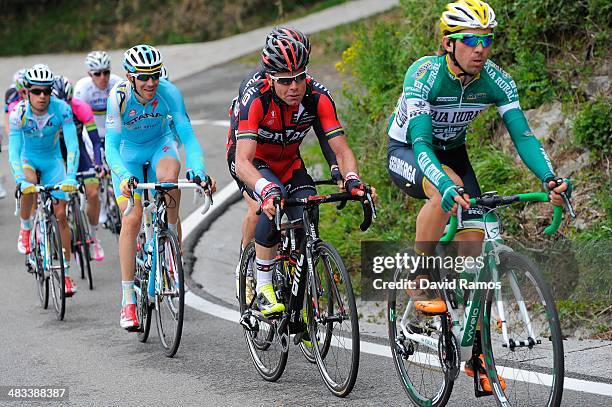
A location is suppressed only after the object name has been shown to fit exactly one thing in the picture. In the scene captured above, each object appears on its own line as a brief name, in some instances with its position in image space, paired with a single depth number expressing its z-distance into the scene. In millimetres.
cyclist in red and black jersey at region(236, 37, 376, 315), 12930
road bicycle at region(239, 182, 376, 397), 12398
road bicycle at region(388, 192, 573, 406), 10367
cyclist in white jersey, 24609
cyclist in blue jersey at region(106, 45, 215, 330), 15812
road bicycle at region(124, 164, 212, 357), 15087
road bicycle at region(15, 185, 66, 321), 18484
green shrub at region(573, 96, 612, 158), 18328
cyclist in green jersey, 11437
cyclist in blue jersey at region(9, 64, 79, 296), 19422
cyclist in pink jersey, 23078
